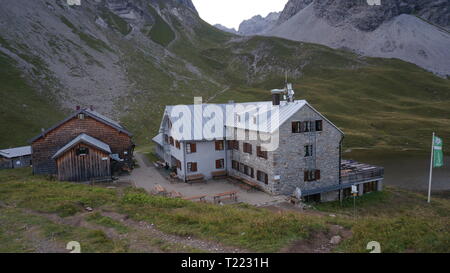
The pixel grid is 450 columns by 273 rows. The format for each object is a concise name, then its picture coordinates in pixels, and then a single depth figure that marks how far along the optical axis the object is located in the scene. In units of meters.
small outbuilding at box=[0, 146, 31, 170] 41.41
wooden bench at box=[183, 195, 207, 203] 28.73
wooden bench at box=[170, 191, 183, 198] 29.41
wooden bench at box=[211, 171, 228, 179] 38.04
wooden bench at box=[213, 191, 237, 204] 29.17
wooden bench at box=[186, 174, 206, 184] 36.19
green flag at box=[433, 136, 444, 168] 31.20
